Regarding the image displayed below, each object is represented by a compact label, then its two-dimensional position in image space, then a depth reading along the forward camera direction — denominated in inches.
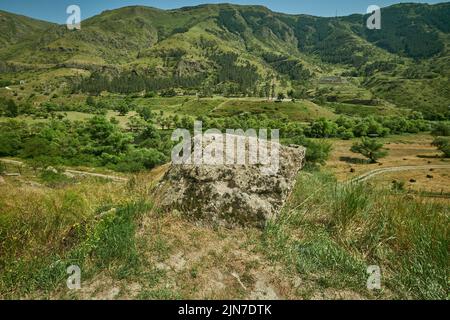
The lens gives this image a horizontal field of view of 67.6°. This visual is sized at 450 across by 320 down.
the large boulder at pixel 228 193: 234.8
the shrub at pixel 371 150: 3718.0
